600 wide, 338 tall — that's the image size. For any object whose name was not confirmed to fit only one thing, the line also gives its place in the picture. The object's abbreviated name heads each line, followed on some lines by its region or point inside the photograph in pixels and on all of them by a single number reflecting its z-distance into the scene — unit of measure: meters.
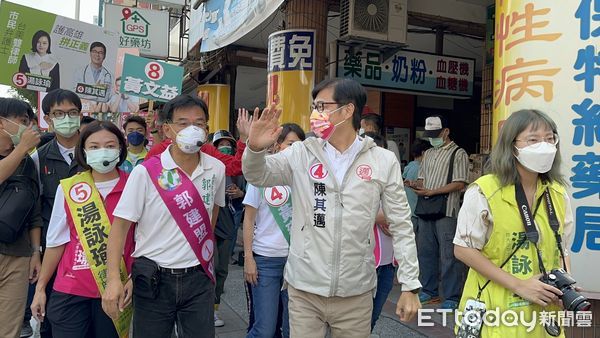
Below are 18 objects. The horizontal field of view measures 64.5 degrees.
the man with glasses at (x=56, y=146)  3.44
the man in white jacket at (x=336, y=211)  2.49
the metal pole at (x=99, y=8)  20.31
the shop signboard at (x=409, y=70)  7.37
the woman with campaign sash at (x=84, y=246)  2.75
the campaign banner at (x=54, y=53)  5.36
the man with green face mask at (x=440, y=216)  5.46
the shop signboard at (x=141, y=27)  12.44
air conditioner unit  6.78
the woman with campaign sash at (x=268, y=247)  3.43
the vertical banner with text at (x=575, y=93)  3.45
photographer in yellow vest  2.33
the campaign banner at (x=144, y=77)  6.11
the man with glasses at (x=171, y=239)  2.57
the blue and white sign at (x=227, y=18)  6.21
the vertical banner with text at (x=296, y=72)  6.85
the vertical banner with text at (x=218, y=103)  11.52
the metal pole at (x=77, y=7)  15.92
